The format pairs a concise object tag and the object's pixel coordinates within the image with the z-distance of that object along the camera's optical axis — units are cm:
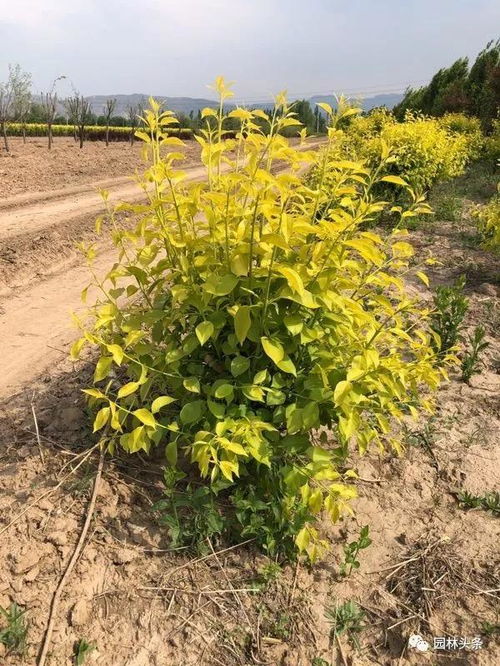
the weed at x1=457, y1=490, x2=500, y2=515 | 252
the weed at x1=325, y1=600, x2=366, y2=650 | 198
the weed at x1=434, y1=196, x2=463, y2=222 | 769
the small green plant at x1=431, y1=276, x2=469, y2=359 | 360
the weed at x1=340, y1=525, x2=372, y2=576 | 211
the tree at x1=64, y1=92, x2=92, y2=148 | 2409
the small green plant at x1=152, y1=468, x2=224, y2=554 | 210
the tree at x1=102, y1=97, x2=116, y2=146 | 2777
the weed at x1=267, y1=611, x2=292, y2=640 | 195
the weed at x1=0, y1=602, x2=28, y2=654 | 178
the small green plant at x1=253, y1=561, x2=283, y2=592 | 208
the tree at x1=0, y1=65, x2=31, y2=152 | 2100
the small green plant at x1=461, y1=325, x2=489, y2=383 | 348
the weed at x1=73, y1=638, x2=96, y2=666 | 178
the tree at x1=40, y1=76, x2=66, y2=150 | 2282
